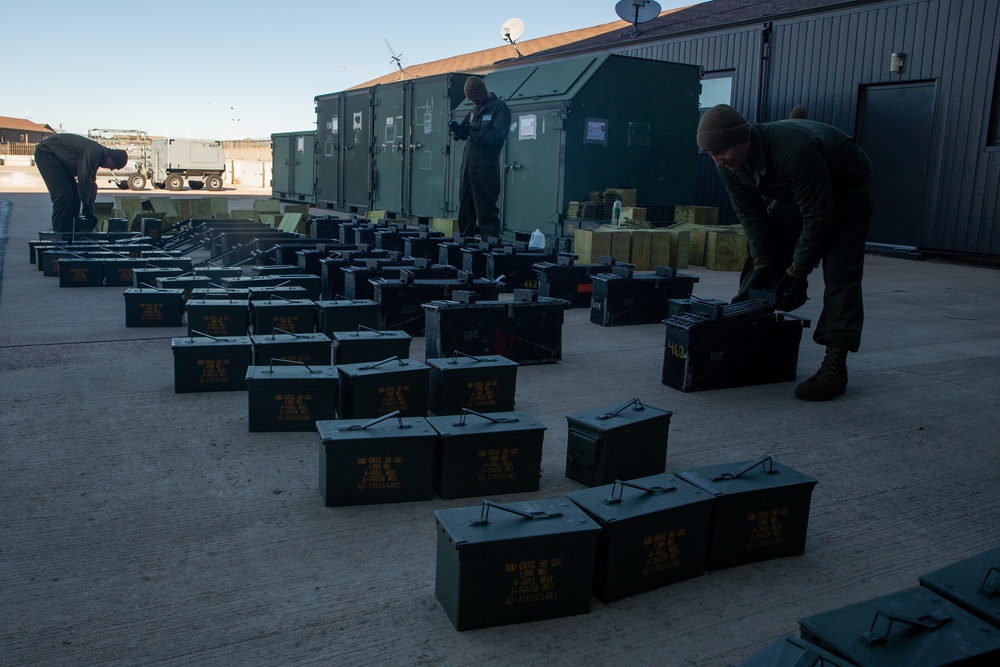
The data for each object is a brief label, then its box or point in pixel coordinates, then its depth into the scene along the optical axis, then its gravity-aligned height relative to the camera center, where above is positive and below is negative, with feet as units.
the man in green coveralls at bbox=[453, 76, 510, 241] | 34.58 +1.93
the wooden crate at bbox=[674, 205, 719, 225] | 42.27 -0.07
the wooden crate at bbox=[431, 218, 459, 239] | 46.29 -1.25
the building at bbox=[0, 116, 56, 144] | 282.77 +18.85
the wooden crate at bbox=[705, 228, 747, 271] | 37.68 -1.58
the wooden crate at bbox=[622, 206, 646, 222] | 37.86 -0.11
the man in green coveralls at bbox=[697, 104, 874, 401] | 14.87 +0.39
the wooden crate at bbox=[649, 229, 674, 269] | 35.63 -1.46
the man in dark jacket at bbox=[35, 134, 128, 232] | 38.50 +0.87
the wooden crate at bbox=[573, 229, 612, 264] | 34.47 -1.44
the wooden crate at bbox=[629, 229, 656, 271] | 35.40 -1.63
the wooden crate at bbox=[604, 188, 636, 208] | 40.29 +0.76
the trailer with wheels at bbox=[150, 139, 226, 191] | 123.24 +4.44
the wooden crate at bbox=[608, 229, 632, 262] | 34.81 -1.45
